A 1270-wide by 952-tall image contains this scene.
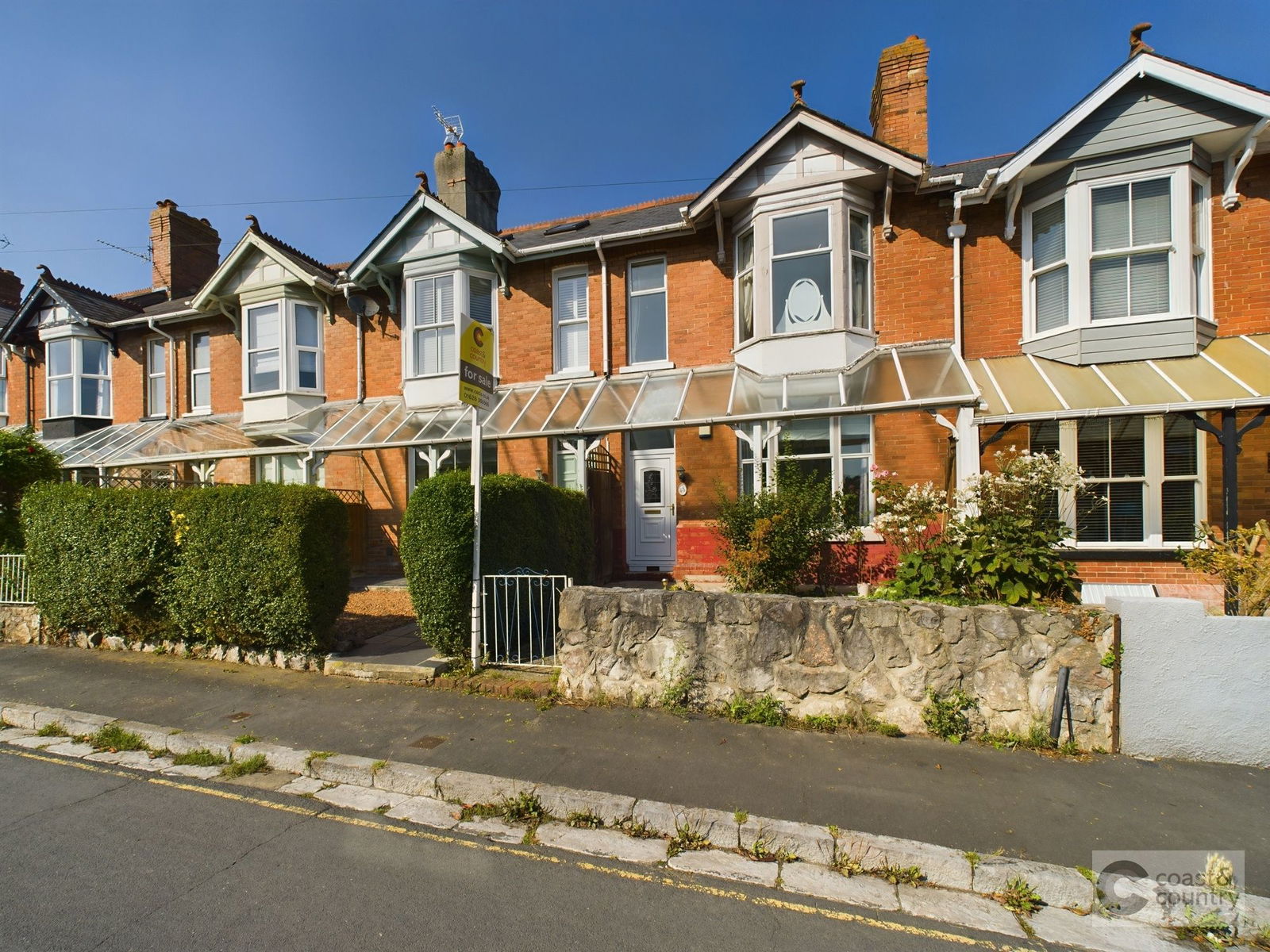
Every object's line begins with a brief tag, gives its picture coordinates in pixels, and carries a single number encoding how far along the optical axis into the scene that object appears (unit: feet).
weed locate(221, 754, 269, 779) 15.60
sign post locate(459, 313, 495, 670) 21.56
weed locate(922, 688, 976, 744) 16.26
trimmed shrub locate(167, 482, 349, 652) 22.31
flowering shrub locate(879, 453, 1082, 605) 17.17
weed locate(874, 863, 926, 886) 11.24
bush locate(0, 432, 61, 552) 33.30
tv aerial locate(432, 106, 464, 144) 45.34
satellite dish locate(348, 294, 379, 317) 45.21
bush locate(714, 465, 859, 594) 25.71
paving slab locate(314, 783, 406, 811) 14.07
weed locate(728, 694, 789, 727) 17.40
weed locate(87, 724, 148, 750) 17.26
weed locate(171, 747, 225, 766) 16.24
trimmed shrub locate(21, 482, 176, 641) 24.73
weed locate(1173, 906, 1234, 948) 9.87
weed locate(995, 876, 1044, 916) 10.62
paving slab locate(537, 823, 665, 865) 12.03
